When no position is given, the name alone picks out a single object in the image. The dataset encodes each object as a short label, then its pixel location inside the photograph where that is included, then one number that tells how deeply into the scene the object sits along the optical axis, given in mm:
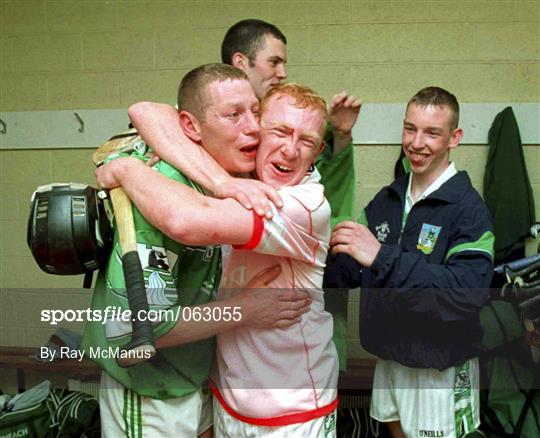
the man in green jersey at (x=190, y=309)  1077
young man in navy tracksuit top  1470
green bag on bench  2156
